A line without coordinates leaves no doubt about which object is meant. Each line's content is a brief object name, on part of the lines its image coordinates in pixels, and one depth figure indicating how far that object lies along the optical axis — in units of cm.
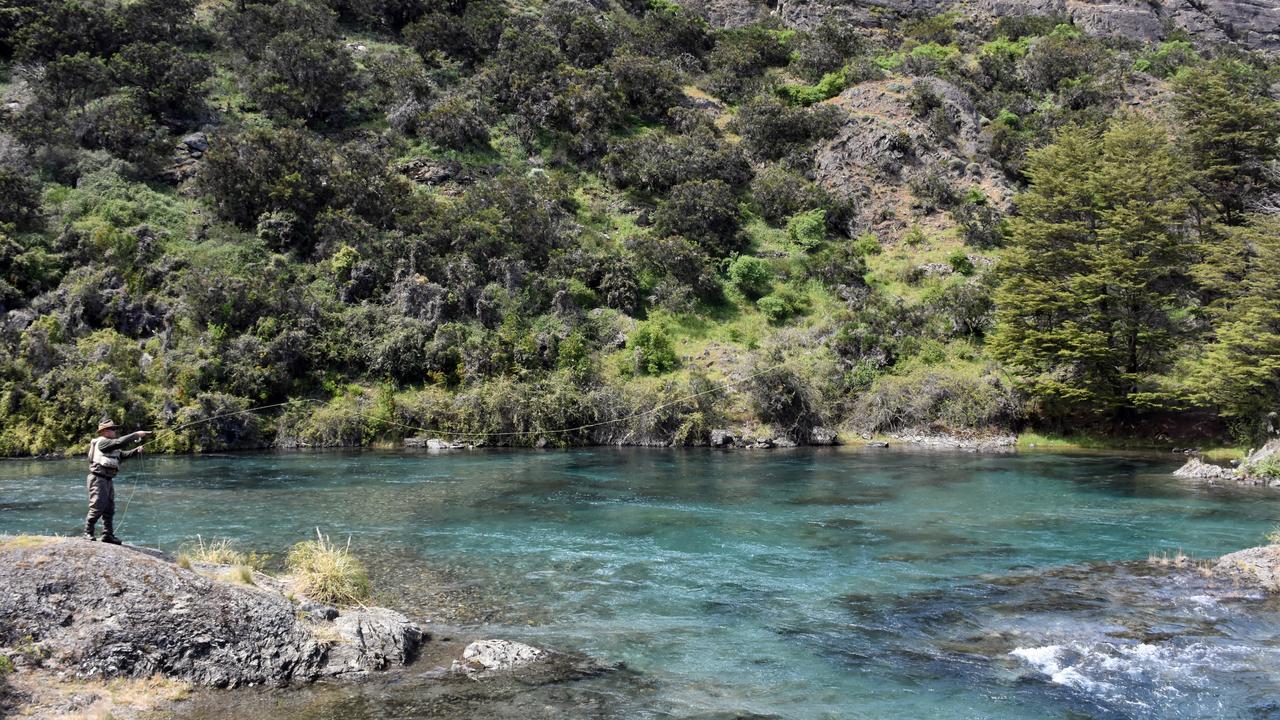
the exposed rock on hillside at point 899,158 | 5022
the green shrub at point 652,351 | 3712
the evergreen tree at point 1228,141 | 3831
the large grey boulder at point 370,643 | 873
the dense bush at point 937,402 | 3412
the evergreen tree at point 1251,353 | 2602
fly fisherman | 984
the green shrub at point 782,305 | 4215
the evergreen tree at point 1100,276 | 3203
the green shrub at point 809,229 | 4734
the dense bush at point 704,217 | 4591
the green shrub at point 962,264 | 4398
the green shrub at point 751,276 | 4366
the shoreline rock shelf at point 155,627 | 803
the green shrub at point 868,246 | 4731
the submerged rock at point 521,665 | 867
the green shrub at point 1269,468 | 2255
